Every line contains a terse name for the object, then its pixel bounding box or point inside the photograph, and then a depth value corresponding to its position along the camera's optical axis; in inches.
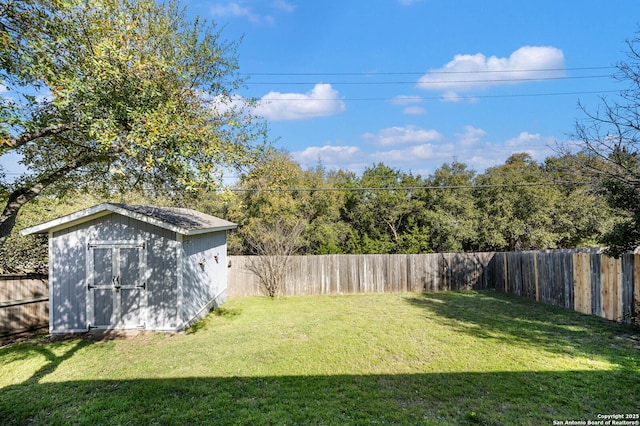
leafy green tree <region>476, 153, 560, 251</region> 561.6
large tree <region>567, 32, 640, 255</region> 188.1
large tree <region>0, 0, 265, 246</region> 168.6
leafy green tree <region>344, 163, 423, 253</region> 667.4
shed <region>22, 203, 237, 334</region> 267.4
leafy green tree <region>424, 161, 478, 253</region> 605.9
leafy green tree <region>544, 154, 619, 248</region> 539.8
